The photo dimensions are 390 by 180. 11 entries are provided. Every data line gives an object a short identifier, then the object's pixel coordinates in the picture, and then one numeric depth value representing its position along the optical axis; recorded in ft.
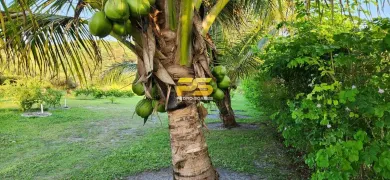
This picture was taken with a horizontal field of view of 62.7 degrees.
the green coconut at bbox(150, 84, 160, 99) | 7.64
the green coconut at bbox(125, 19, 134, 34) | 6.80
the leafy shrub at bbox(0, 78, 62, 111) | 50.29
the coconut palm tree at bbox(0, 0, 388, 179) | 7.16
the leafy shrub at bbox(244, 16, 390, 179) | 7.18
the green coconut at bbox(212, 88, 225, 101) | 7.96
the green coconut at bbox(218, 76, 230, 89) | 8.24
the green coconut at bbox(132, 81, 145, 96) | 7.79
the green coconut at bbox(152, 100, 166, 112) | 7.71
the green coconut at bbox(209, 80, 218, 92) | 7.78
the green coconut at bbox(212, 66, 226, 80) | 8.19
